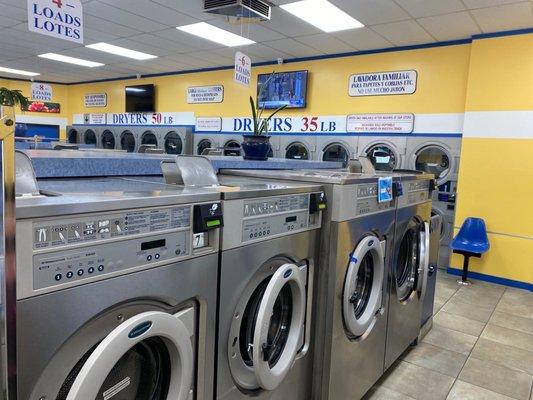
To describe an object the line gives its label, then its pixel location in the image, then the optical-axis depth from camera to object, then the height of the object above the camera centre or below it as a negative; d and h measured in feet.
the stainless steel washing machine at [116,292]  2.75 -1.16
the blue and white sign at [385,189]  7.00 -0.47
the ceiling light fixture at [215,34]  17.31 +5.51
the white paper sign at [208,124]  25.82 +1.98
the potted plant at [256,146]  9.27 +0.24
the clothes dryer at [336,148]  19.74 +0.65
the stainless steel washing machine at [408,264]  8.23 -2.19
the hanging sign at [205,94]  25.74 +3.96
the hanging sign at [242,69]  14.08 +3.13
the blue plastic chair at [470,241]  15.16 -2.89
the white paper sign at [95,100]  33.78 +4.21
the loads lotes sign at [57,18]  7.49 +2.51
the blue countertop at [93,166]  5.03 -0.24
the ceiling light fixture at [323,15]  14.11 +5.47
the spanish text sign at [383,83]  18.53 +3.84
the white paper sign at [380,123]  18.70 +1.94
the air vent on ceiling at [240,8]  13.08 +5.00
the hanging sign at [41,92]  18.83 +2.58
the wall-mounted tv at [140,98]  29.49 +3.96
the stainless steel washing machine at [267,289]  4.44 -1.61
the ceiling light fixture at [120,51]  21.62 +5.62
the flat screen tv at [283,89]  21.85 +3.86
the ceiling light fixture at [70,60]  25.04 +5.72
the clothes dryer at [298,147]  20.89 +0.64
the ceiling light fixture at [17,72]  30.68 +5.81
